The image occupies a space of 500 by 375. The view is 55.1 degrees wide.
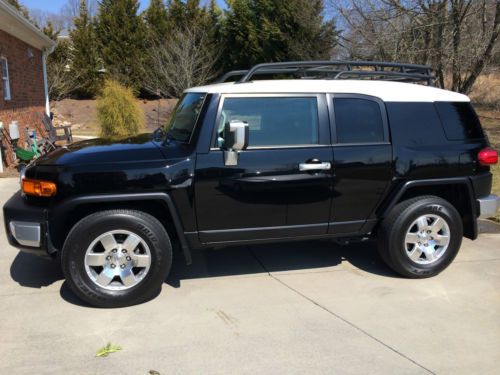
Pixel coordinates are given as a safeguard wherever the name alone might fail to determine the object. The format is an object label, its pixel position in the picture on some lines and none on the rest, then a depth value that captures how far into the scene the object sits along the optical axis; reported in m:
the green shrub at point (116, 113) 14.76
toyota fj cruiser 3.87
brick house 11.02
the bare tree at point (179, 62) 22.22
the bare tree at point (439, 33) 11.62
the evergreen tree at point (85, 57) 25.53
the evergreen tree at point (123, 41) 25.30
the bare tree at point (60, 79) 24.80
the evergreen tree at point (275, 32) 21.27
